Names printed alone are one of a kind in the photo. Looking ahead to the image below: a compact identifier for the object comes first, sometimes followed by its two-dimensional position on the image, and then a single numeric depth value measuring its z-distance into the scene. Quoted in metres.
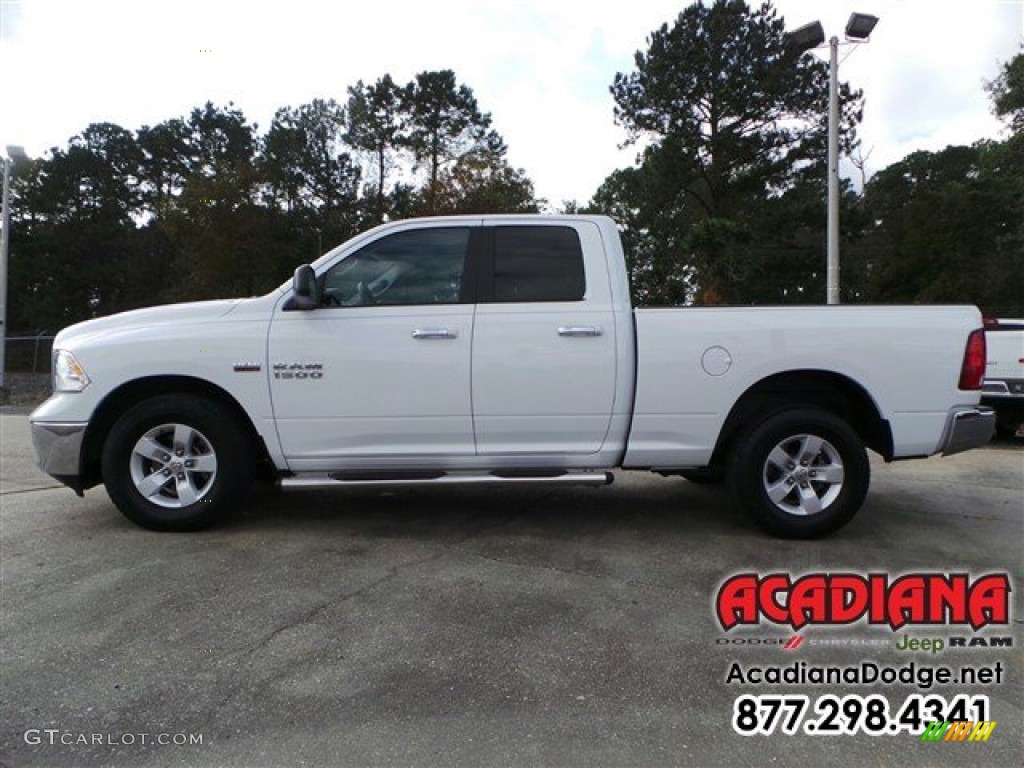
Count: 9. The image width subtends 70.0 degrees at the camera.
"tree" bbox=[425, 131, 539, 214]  33.09
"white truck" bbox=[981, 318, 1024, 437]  9.05
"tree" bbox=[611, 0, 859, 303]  28.12
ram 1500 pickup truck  4.54
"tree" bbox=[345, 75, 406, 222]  37.81
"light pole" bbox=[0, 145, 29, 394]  18.73
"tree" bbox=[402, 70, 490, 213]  37.34
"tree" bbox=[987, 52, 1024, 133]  25.62
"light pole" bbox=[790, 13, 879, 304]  12.09
